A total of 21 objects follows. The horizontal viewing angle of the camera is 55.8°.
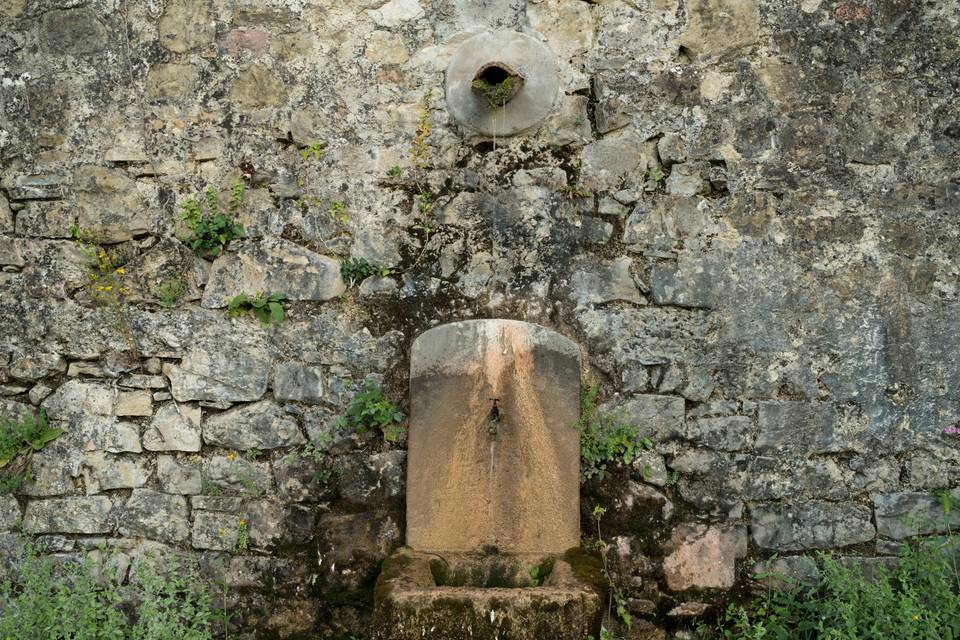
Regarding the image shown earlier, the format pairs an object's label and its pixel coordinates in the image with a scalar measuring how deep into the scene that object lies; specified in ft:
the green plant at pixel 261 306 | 12.60
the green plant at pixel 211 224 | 12.75
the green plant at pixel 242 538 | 12.16
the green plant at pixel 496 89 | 12.51
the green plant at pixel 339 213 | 12.82
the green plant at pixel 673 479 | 12.35
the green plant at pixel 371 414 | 12.26
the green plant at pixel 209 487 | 12.36
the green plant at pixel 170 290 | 12.71
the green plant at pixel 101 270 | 12.81
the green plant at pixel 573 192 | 12.80
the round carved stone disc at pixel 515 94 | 12.80
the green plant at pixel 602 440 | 12.29
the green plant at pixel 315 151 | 12.90
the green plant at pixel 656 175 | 12.85
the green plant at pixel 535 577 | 11.01
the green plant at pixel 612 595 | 11.66
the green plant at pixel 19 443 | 12.41
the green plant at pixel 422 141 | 12.88
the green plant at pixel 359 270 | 12.66
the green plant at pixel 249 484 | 12.33
